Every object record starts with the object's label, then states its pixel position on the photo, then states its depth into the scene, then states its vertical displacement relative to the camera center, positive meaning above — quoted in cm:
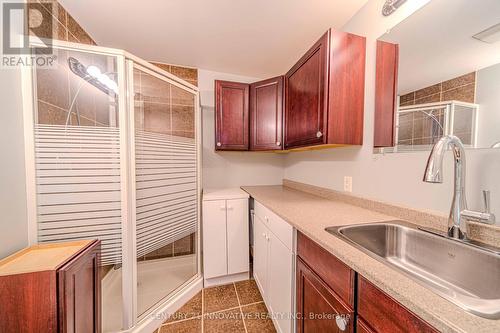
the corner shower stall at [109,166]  107 -4
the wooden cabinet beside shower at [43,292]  70 -53
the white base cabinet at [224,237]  171 -74
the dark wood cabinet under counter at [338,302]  49 -48
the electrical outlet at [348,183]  139 -18
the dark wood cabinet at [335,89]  116 +48
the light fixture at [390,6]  106 +93
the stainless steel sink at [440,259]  53 -39
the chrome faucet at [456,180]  69 -7
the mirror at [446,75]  72 +41
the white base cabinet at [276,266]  103 -70
